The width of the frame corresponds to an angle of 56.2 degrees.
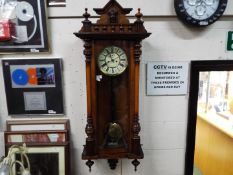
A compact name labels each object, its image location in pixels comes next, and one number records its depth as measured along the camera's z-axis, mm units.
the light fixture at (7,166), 961
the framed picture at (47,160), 1357
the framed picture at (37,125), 1372
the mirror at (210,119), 1396
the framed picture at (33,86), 1308
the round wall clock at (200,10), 1248
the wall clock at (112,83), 1122
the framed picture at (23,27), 1229
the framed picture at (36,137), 1361
